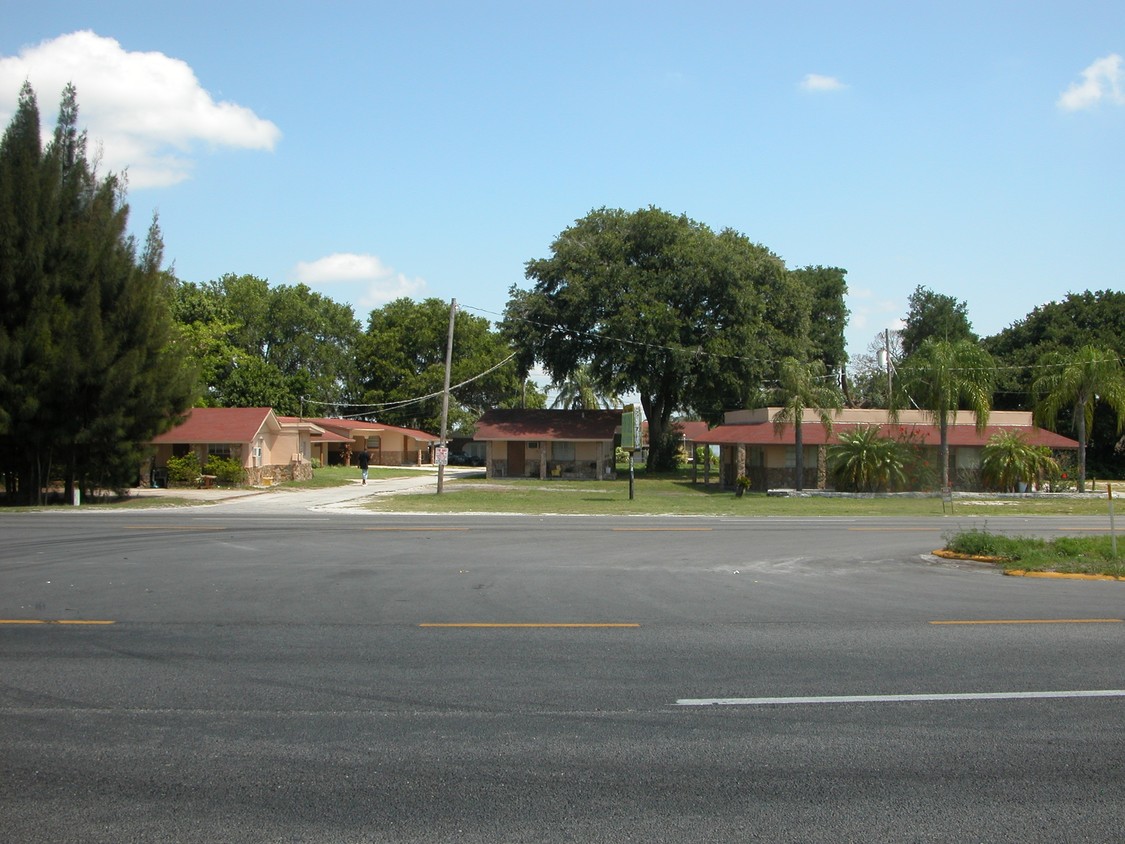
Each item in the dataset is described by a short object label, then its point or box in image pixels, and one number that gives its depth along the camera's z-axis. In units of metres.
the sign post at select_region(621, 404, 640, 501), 41.59
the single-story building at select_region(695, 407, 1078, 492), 44.91
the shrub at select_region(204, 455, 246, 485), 46.22
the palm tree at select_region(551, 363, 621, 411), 84.41
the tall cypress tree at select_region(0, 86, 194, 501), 34.00
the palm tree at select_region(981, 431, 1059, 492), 43.59
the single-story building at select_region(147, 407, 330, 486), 47.38
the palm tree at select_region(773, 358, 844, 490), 42.34
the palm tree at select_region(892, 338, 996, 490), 40.50
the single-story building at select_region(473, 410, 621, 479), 57.12
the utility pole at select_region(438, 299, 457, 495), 38.31
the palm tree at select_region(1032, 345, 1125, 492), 45.47
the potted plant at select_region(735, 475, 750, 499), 42.15
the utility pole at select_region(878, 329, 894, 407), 60.86
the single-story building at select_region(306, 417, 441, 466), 78.00
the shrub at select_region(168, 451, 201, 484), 45.66
